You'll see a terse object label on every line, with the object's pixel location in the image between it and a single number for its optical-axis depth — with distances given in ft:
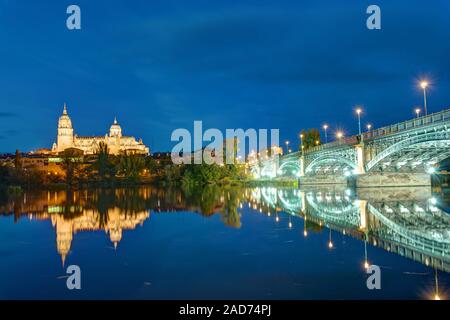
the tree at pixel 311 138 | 422.82
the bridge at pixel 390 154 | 139.54
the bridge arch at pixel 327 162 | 208.46
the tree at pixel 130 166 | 379.55
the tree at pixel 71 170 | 345.14
